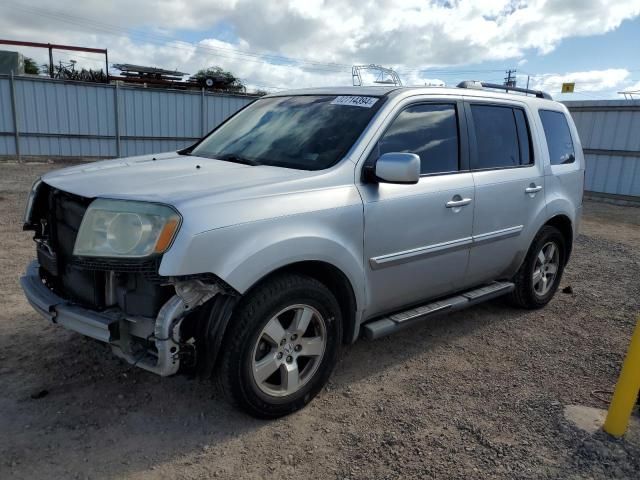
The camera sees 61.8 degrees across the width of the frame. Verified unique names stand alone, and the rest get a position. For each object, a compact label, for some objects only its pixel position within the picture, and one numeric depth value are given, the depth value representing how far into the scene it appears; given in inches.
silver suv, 102.7
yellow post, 113.0
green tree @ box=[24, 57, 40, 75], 1514.5
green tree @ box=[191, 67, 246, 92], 1098.7
